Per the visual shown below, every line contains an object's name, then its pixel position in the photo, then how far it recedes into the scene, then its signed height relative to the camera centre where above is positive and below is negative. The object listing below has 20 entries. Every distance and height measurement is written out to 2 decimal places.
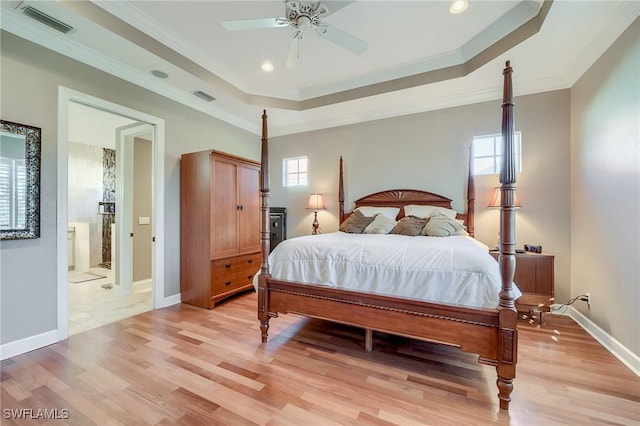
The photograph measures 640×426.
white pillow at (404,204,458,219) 3.50 +0.02
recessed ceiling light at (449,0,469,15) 2.24 +1.85
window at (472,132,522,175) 3.55 +0.83
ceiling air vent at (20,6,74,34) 2.05 +1.61
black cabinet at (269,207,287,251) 4.95 -0.27
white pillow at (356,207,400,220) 3.88 +0.02
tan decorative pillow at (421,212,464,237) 3.01 -0.18
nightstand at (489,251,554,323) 2.81 -0.77
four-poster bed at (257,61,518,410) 1.57 -0.72
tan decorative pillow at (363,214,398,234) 3.45 -0.18
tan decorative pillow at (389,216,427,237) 3.20 -0.18
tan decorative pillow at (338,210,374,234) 3.59 -0.16
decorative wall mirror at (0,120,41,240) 2.09 +0.25
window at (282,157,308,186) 5.01 +0.80
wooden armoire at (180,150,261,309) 3.30 -0.22
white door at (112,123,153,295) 3.77 +0.06
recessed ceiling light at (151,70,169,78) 2.99 +1.64
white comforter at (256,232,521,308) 1.73 -0.43
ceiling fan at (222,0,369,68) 2.00 +1.55
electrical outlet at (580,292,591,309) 2.69 -0.91
